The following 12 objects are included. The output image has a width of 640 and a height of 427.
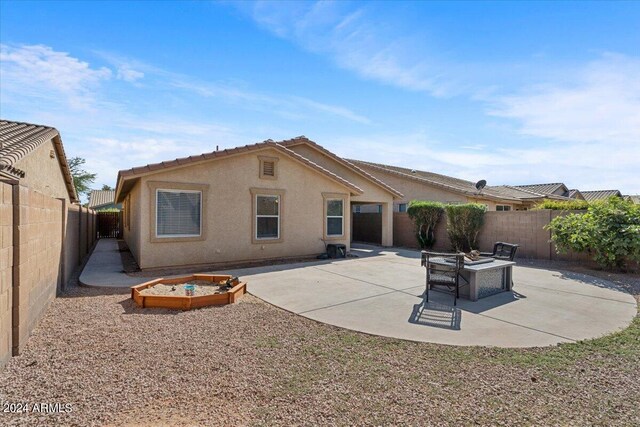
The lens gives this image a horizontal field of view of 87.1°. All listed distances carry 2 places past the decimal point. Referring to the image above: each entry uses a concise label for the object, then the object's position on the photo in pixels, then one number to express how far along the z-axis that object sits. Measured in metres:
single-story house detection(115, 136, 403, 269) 10.30
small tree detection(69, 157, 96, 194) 46.00
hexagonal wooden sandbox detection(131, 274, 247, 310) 6.52
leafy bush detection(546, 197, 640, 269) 10.12
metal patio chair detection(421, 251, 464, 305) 7.05
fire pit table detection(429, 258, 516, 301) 7.20
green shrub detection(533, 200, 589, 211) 12.65
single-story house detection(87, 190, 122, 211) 42.62
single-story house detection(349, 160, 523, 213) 22.08
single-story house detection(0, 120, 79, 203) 8.27
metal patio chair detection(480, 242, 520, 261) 8.61
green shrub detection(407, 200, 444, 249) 17.00
